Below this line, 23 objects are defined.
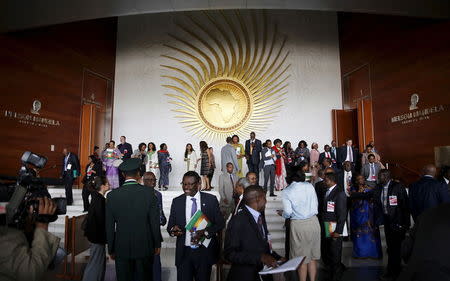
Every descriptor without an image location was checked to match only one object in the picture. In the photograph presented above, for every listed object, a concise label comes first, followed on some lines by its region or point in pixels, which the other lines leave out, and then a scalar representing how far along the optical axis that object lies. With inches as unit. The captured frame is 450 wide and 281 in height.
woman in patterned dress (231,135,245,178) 379.2
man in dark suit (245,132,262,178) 361.1
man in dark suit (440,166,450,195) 163.0
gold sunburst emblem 480.1
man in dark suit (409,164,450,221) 152.9
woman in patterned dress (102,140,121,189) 344.8
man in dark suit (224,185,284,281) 80.7
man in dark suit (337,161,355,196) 293.9
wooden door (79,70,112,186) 420.5
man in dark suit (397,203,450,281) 57.0
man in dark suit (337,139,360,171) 363.6
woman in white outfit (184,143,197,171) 398.9
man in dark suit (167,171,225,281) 115.5
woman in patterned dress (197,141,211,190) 345.1
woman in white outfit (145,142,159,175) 386.3
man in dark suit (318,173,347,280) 159.5
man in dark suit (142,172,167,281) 151.3
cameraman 57.6
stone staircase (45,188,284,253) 240.7
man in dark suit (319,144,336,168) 373.1
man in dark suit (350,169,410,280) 167.8
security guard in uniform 112.0
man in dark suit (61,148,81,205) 304.2
